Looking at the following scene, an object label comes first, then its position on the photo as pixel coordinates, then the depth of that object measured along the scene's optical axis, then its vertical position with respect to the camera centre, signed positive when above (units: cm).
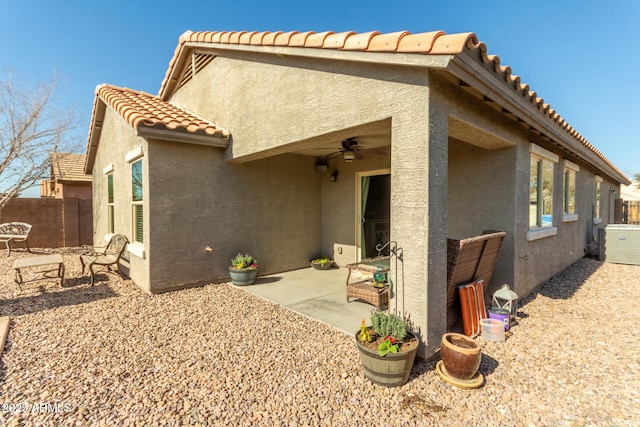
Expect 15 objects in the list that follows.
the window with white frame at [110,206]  946 +5
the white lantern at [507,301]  451 -145
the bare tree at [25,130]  1198 +321
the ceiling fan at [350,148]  654 +136
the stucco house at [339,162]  346 +96
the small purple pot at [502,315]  434 -156
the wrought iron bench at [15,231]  1115 -92
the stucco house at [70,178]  1525 +156
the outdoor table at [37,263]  633 -117
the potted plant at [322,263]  833 -155
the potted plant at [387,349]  299 -144
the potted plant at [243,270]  662 -138
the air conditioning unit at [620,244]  914 -115
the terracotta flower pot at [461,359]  302 -154
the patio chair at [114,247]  743 -100
